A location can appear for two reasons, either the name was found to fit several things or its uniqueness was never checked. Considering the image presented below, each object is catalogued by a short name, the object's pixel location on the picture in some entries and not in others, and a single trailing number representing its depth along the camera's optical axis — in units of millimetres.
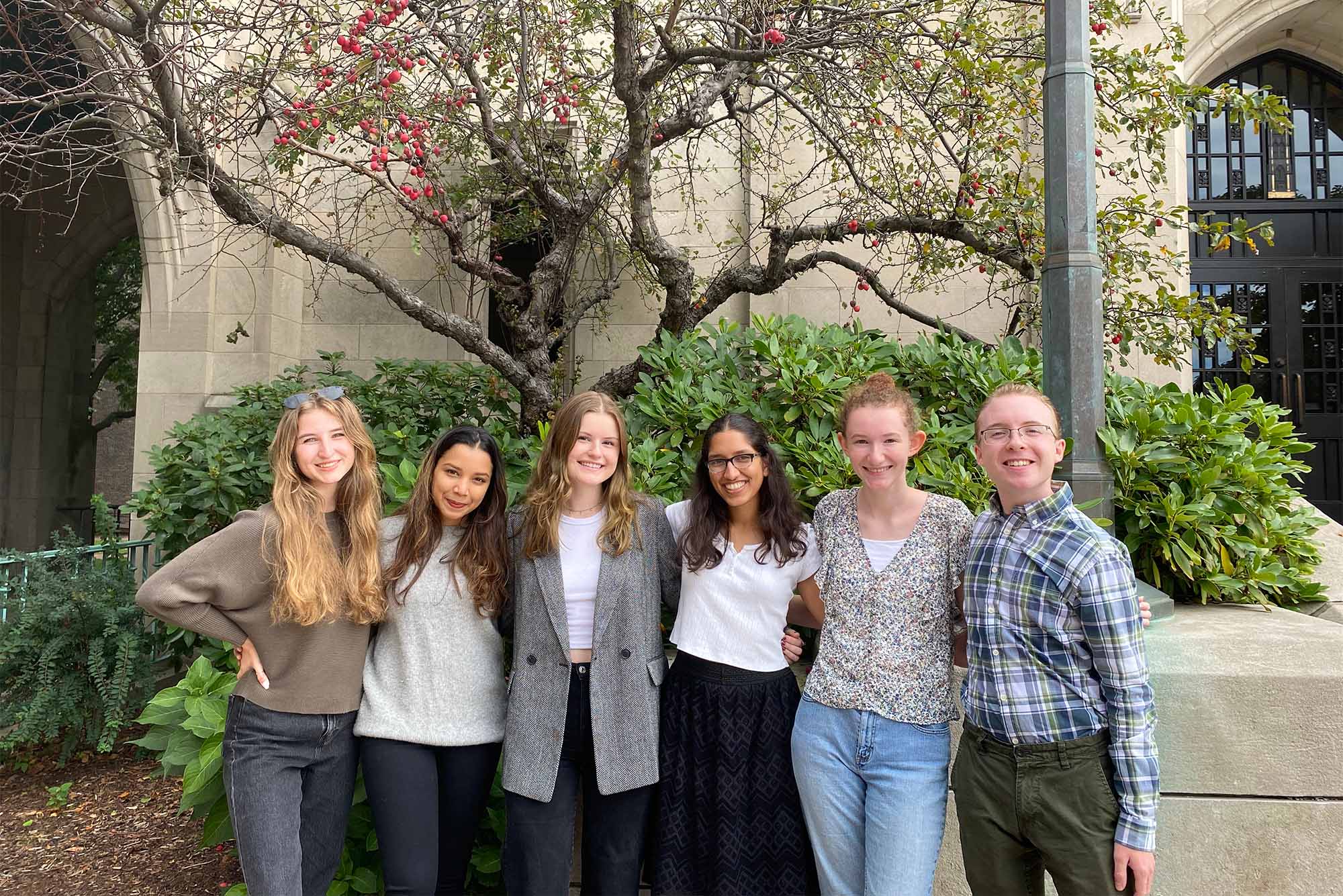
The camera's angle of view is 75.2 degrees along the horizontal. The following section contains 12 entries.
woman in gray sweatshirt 2389
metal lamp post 2938
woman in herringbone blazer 2418
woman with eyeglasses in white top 2408
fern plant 4945
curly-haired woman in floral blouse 2170
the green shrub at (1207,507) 3469
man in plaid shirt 1945
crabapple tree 4297
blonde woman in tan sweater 2328
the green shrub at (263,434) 4750
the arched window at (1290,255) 8492
